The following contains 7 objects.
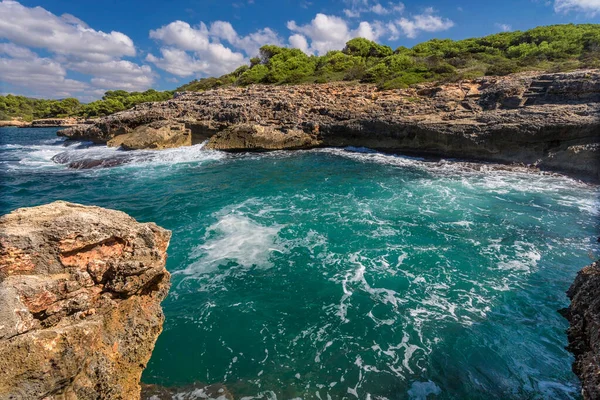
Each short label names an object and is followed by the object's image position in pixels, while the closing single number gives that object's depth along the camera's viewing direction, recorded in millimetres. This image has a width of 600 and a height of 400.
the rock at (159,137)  27641
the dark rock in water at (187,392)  5184
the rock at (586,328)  3986
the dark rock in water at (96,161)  22953
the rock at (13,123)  73062
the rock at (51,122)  73688
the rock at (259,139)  26750
